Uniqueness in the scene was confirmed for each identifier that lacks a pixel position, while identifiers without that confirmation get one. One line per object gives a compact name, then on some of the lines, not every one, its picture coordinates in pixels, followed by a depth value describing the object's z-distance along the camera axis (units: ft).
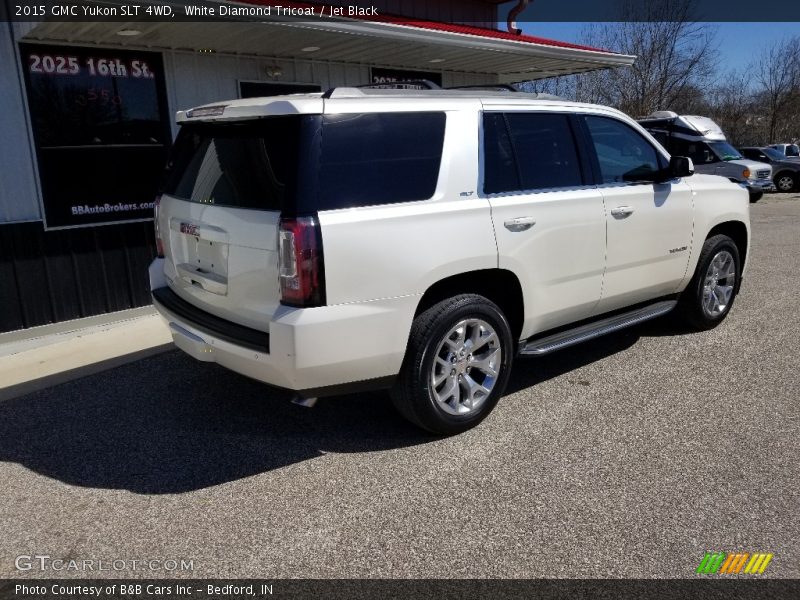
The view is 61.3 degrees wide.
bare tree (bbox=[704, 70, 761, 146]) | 126.52
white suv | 11.06
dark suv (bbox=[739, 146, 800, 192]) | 73.41
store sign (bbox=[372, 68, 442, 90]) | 31.65
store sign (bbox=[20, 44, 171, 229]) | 21.49
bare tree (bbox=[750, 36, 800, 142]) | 119.34
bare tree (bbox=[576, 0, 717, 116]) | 88.07
